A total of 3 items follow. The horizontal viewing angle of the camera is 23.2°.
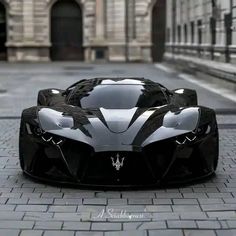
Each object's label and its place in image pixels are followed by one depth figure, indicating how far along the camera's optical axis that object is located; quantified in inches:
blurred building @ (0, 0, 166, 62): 1555.1
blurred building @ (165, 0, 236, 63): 820.3
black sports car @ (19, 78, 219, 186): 237.0
